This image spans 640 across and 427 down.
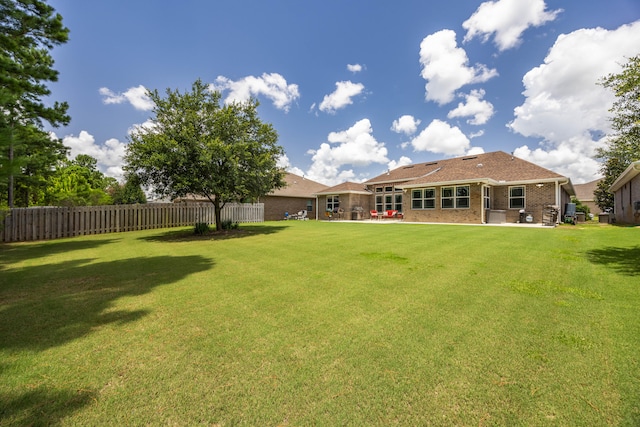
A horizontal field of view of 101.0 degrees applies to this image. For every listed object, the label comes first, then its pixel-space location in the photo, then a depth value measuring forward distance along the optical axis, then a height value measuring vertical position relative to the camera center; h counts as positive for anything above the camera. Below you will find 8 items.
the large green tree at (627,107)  6.83 +3.06
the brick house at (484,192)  17.89 +1.57
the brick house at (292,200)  27.32 +1.44
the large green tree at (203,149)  11.28 +2.83
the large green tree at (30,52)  6.02 +4.19
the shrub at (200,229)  12.78 -0.75
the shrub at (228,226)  14.19 -0.67
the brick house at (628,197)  16.38 +1.11
